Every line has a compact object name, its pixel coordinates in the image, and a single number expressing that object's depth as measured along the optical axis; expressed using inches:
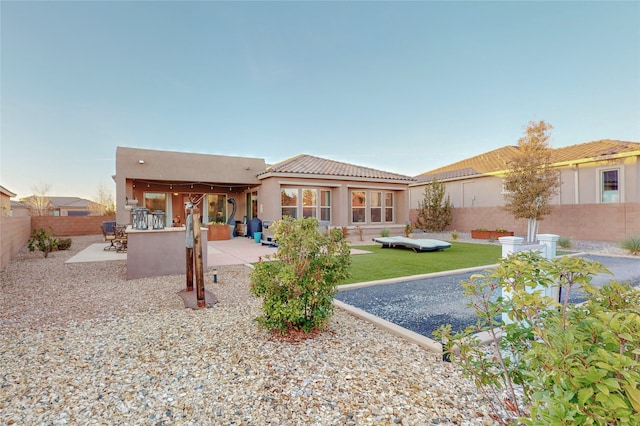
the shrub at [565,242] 515.7
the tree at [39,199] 1132.4
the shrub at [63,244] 495.5
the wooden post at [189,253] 227.6
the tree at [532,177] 557.6
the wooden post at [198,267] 203.5
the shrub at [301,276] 145.3
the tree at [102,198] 1315.2
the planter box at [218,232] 647.8
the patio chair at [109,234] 483.1
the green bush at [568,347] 39.9
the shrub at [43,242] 416.5
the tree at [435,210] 803.4
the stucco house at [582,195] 542.9
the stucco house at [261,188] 590.2
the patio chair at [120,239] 461.0
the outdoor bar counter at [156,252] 286.7
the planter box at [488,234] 662.5
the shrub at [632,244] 430.9
